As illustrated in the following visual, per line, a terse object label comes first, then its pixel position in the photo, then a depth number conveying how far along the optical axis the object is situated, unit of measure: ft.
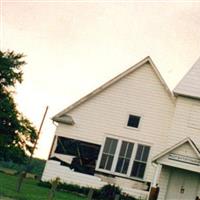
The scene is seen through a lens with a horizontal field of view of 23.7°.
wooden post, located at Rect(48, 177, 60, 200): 55.07
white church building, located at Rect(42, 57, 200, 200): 88.84
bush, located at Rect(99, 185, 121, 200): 86.94
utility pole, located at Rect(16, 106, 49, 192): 65.56
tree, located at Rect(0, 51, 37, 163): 107.86
